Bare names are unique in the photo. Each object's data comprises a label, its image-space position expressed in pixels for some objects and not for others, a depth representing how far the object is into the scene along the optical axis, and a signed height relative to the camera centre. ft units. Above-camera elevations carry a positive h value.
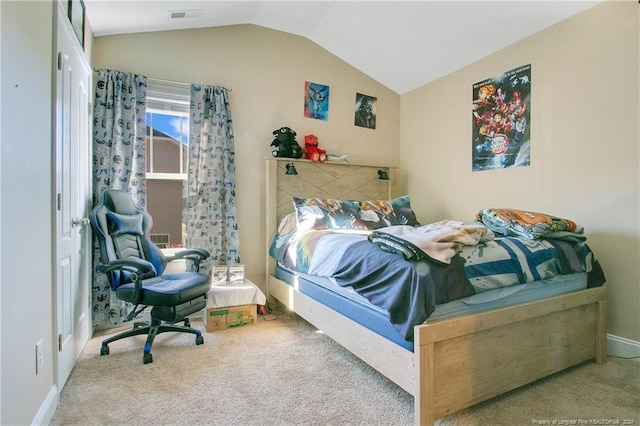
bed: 4.92 -2.19
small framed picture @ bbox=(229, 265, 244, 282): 9.91 -1.79
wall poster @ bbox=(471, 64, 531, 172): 9.48 +2.74
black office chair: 7.22 -1.37
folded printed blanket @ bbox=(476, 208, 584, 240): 6.83 -0.28
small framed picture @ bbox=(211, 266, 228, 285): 9.73 -1.81
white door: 5.93 +0.29
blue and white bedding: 4.95 -0.95
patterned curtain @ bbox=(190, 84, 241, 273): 10.23 +1.04
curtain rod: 9.84 +3.92
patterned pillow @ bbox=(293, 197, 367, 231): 9.75 -0.07
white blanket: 5.22 -0.42
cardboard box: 9.01 -2.87
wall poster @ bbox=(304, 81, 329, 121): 12.18 +4.11
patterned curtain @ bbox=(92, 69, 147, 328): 8.82 +1.82
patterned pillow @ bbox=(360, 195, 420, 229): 10.19 -0.02
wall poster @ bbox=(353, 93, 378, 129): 13.12 +4.01
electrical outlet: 4.85 -2.10
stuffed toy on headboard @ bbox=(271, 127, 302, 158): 11.10 +2.30
